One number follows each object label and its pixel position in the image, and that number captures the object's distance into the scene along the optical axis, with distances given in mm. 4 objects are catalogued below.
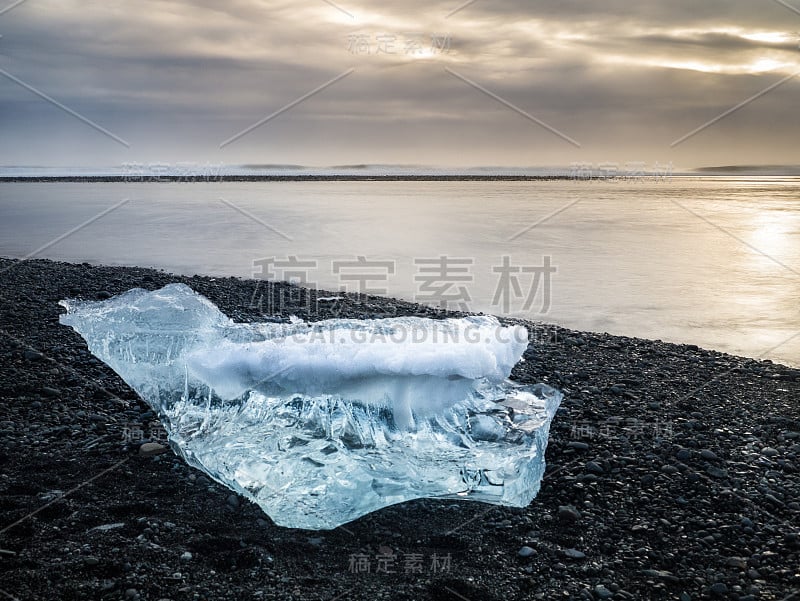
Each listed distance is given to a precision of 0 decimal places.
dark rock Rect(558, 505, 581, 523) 2822
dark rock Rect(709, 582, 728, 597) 2363
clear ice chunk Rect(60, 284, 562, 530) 2906
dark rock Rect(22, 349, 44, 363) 4352
